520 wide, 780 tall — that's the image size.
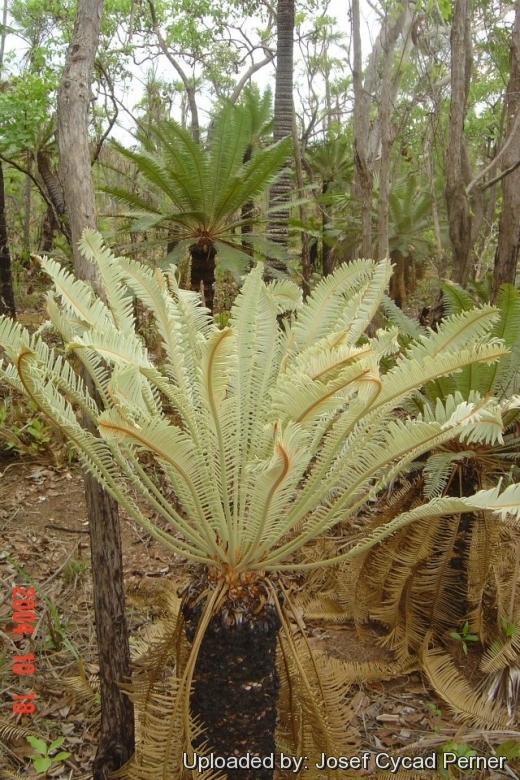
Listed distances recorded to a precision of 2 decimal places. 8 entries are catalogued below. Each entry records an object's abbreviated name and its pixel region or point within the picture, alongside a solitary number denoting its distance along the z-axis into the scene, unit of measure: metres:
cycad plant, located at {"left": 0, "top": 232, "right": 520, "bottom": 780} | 1.62
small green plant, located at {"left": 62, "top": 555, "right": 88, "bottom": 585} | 3.58
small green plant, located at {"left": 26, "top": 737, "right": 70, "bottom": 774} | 2.16
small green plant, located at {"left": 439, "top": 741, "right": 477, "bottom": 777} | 2.47
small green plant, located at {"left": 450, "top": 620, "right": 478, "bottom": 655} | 3.15
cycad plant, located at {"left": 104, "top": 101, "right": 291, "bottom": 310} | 5.12
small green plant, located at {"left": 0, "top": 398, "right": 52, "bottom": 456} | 4.71
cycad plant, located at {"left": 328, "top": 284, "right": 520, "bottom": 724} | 2.99
